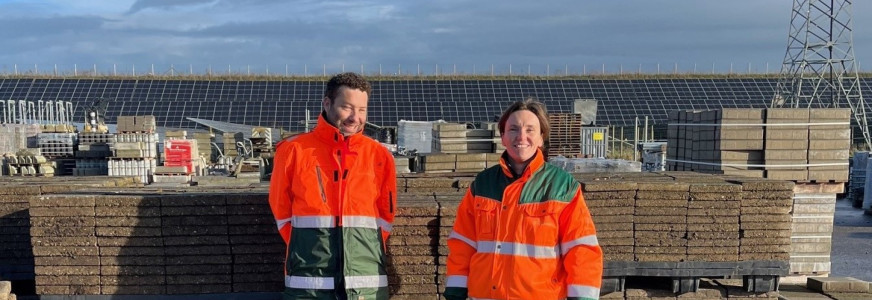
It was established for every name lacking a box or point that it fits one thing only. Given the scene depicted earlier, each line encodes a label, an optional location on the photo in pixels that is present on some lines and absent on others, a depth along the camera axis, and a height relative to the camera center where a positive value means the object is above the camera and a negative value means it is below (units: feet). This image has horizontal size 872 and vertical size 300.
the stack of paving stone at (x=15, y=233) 19.66 -3.62
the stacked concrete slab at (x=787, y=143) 27.71 -1.04
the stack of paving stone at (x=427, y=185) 21.52 -2.30
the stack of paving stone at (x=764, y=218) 19.20 -2.90
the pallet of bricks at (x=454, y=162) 36.81 -2.61
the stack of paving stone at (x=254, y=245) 17.56 -3.51
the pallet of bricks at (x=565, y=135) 56.80 -1.59
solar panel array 120.88 +3.71
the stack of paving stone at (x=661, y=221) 18.93 -2.98
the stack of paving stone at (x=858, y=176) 65.41 -5.86
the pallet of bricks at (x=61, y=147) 54.50 -2.93
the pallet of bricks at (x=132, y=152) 49.21 -2.93
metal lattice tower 105.64 +8.81
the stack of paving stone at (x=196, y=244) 17.51 -3.49
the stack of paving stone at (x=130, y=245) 17.35 -3.50
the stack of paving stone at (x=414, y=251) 17.38 -3.58
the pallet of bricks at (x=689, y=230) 18.92 -3.24
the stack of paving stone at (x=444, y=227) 17.40 -2.94
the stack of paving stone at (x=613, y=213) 18.79 -2.73
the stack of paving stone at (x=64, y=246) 17.33 -3.51
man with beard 12.60 -1.72
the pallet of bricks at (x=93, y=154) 52.01 -3.29
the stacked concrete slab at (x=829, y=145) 27.71 -1.10
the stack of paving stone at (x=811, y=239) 26.09 -4.74
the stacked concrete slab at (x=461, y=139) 46.98 -1.69
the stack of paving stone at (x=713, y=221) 19.01 -2.99
